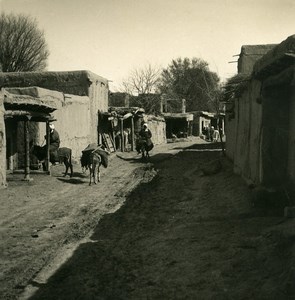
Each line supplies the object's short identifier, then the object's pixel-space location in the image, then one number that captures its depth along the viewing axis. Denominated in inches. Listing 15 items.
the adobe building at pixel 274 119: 308.9
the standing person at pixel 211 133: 1528.7
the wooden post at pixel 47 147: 575.2
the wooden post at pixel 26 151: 525.3
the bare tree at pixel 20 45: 1325.2
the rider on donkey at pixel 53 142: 601.7
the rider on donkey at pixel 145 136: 791.7
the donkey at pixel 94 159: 549.4
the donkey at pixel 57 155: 574.2
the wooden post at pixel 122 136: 957.8
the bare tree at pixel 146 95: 1769.2
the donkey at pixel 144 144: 790.6
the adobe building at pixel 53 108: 520.8
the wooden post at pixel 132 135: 993.7
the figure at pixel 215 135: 1454.2
